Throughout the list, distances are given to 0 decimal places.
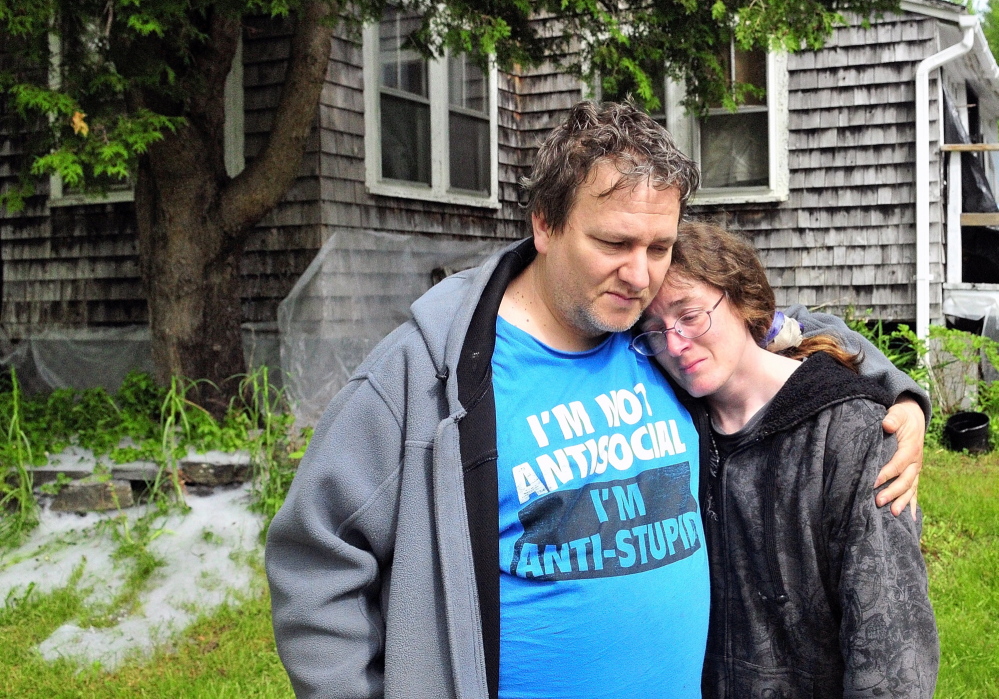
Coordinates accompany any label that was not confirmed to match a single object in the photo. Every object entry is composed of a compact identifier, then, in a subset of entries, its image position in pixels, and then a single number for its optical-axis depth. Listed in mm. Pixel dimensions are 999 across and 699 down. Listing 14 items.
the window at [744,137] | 9180
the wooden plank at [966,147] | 8641
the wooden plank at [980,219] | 9062
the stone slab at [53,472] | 5547
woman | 1808
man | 1741
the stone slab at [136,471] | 5465
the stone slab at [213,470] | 5500
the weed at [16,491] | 5129
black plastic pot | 7504
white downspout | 8578
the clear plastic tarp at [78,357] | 8531
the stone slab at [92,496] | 5289
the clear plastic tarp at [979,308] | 9016
